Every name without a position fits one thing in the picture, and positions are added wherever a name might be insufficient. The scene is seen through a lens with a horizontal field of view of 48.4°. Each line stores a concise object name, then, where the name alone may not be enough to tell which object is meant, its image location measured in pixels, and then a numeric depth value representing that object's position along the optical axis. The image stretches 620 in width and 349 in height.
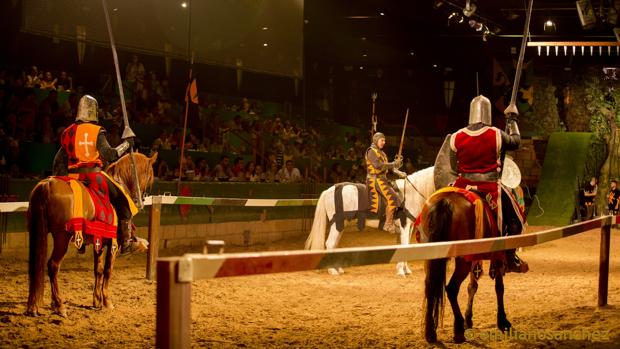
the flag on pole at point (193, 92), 13.92
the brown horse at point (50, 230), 5.86
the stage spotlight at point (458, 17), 14.91
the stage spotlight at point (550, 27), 15.55
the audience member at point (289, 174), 16.14
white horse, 10.20
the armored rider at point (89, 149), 6.41
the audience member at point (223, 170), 14.59
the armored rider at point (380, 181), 10.21
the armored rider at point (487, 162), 5.79
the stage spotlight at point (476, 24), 15.38
